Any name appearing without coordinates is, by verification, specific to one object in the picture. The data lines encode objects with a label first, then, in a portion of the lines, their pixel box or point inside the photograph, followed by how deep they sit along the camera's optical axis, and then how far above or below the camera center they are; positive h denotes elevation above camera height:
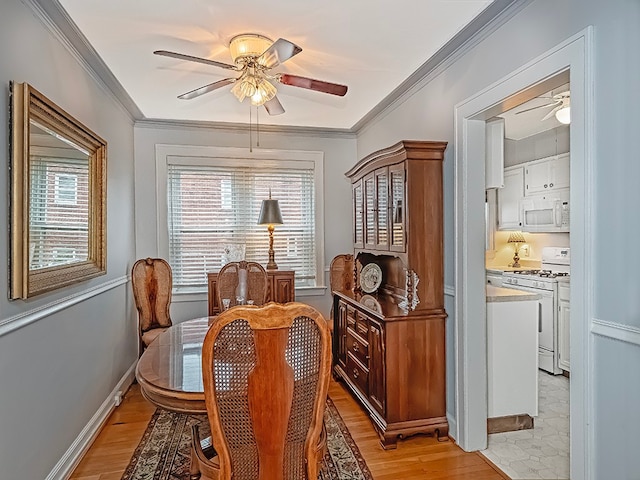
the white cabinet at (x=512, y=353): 2.98 -0.84
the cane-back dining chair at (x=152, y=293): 3.90 -0.53
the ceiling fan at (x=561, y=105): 3.41 +1.21
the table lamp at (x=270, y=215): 4.48 +0.26
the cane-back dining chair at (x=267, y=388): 1.37 -0.52
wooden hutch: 2.82 -0.55
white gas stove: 4.29 -0.62
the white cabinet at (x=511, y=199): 5.35 +0.55
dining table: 1.67 -0.62
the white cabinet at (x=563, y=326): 4.17 -0.90
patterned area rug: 2.46 -1.41
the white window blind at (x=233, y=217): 4.64 +0.26
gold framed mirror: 1.91 +0.24
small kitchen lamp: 5.61 -0.02
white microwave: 4.62 +0.32
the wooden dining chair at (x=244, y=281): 3.62 -0.37
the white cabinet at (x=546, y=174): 4.63 +0.78
